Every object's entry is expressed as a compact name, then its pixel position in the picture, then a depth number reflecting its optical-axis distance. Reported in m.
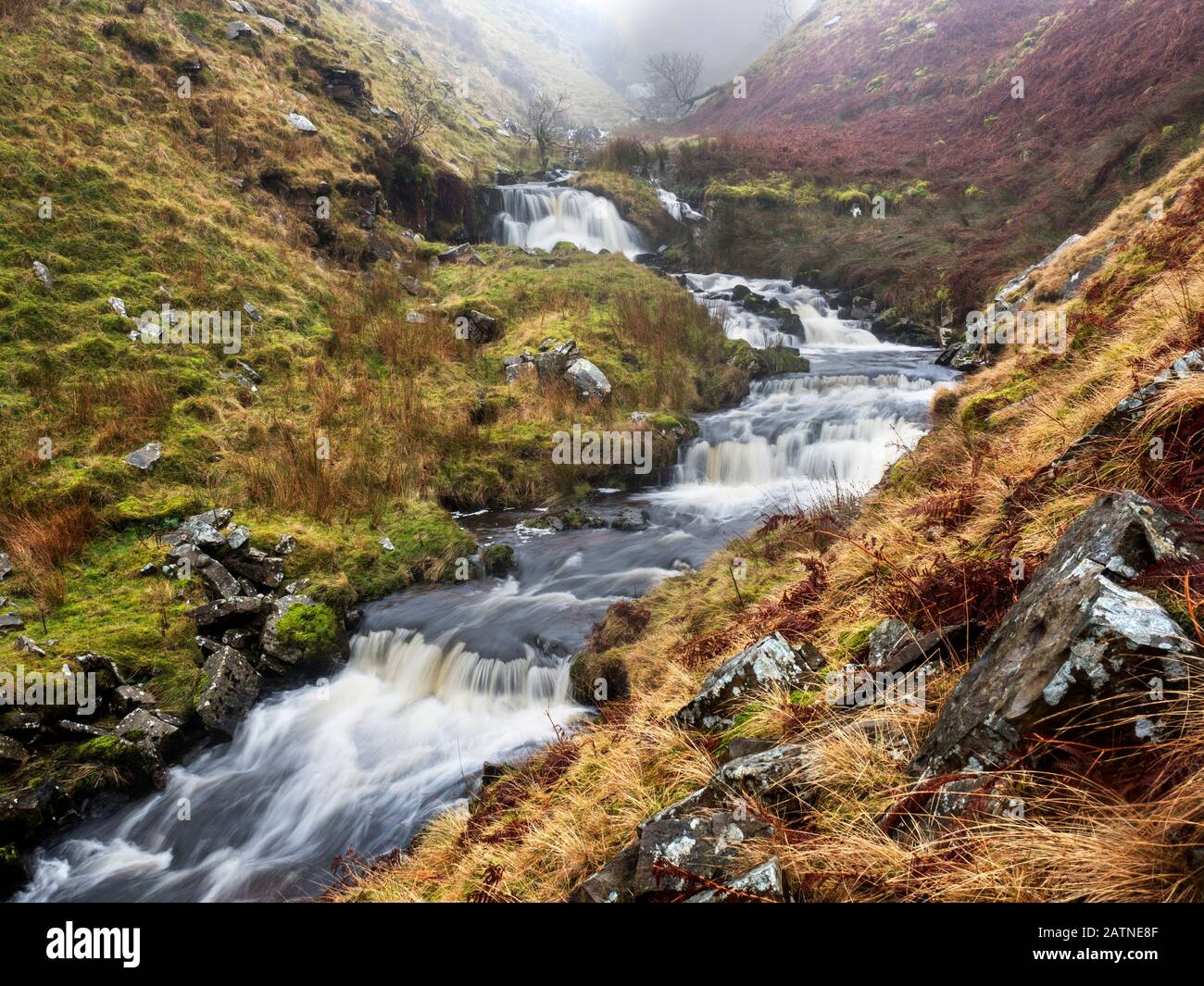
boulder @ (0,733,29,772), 5.45
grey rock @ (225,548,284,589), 8.02
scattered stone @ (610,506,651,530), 10.59
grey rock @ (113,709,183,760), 6.08
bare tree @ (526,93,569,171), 33.09
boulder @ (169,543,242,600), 7.64
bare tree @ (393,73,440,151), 21.00
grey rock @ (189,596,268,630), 7.24
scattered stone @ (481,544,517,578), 9.38
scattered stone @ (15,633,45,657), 6.21
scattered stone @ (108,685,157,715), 6.29
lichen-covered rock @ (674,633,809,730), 3.55
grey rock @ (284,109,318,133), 18.19
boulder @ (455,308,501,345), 14.78
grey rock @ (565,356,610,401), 13.13
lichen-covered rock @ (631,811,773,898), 2.35
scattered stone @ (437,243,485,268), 19.03
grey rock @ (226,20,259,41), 19.33
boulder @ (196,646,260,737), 6.63
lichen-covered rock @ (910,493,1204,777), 1.91
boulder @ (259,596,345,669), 7.34
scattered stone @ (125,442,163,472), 8.88
